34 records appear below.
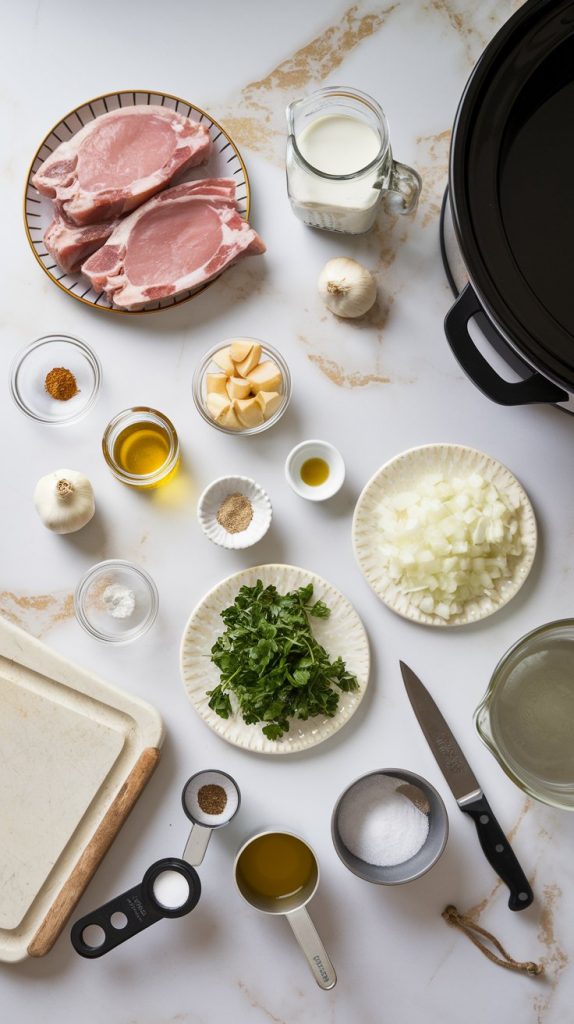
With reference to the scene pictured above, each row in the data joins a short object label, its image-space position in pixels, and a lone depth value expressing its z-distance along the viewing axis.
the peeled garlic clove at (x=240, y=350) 1.57
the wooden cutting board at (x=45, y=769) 1.60
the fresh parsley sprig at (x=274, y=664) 1.52
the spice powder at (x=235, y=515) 1.62
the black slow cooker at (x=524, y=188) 1.17
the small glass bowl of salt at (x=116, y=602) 1.62
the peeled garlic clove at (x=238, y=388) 1.56
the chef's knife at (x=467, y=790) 1.59
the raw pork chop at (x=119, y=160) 1.59
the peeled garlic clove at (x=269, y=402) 1.56
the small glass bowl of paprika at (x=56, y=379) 1.64
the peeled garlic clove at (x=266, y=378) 1.57
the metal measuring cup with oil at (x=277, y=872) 1.54
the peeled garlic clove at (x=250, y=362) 1.57
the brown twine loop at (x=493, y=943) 1.61
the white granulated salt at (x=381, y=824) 1.56
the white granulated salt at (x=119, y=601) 1.62
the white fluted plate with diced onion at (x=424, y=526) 1.58
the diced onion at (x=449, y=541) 1.55
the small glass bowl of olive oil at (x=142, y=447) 1.62
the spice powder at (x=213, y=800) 1.58
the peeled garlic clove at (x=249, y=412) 1.56
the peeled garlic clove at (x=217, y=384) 1.59
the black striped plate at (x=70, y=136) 1.62
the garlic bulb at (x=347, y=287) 1.57
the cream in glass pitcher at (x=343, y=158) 1.49
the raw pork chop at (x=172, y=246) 1.59
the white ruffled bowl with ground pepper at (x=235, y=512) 1.60
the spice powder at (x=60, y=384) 1.64
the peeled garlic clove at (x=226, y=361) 1.59
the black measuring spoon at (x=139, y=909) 1.51
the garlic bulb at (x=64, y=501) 1.58
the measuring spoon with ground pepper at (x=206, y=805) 1.55
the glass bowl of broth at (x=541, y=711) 1.50
